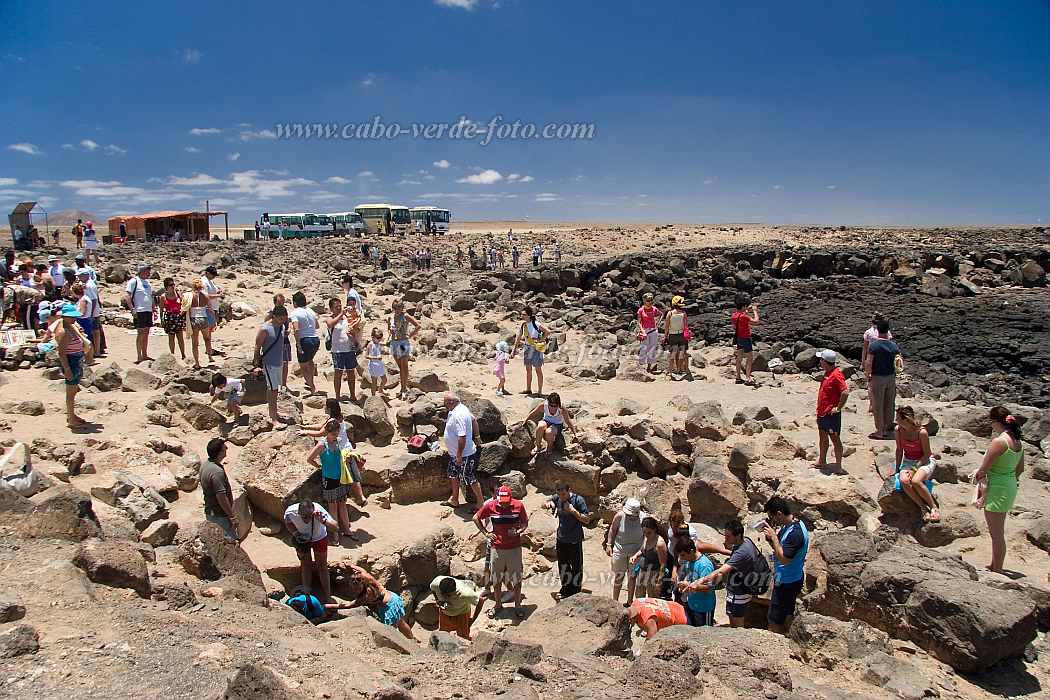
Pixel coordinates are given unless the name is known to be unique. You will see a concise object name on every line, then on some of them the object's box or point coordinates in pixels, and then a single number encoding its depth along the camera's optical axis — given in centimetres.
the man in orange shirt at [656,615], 609
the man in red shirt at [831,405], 901
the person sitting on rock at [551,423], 975
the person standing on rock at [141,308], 1264
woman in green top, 649
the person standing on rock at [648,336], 1552
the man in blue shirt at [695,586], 627
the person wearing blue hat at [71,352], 868
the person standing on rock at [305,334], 1054
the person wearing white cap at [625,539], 734
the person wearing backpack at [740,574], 623
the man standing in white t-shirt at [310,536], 649
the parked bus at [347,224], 5753
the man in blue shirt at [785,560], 611
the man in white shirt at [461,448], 886
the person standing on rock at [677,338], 1516
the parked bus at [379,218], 5838
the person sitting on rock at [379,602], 656
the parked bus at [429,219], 6288
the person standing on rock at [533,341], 1289
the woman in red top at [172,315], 1255
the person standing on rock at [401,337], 1198
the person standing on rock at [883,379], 1052
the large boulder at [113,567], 501
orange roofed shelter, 4462
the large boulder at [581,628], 545
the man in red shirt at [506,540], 739
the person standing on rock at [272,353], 953
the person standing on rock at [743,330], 1411
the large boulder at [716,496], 888
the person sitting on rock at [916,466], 760
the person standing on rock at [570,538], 741
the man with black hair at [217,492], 659
